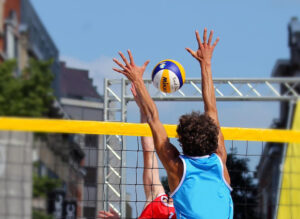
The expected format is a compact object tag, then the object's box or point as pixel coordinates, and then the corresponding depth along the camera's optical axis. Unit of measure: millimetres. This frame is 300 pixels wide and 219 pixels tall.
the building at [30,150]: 17257
